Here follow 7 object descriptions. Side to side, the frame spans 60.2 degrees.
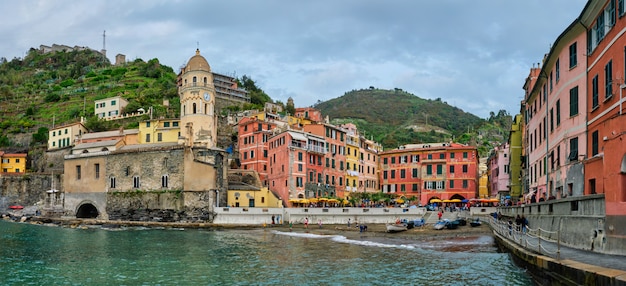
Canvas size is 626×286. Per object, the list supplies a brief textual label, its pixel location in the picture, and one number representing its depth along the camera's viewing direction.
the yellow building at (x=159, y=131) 72.47
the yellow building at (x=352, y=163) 70.62
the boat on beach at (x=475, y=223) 45.28
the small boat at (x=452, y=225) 43.91
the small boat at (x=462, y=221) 45.74
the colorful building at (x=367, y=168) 74.38
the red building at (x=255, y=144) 68.50
